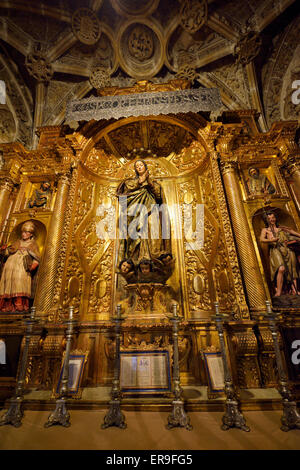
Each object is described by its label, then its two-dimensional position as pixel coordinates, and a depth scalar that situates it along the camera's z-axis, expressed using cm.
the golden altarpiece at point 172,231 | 345
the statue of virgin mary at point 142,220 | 462
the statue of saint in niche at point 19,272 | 400
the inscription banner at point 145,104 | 472
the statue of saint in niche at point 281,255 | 388
